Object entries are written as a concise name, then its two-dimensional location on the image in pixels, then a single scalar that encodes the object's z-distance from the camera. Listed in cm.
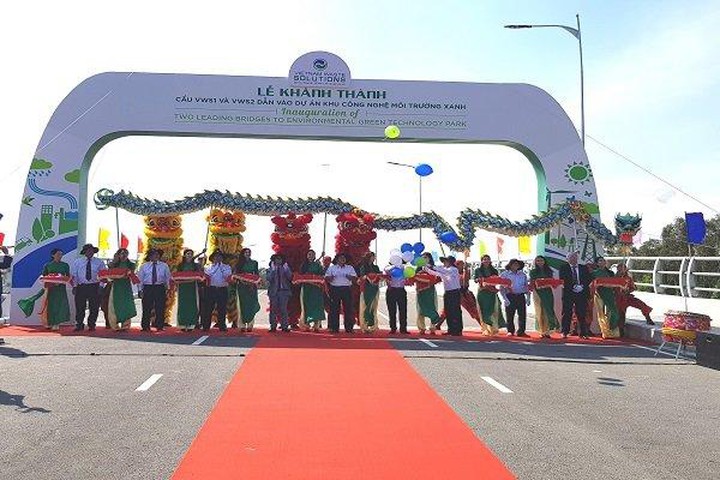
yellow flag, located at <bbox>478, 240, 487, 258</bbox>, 3926
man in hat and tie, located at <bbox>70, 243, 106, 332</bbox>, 1471
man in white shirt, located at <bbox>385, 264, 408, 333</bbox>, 1528
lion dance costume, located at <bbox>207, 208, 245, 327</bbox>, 1578
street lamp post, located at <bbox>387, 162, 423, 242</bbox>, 3367
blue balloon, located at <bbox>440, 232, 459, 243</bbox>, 1586
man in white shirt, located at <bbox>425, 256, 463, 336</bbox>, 1507
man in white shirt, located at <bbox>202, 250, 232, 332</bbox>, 1492
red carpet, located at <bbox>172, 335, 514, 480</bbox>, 492
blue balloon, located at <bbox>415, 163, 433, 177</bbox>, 1623
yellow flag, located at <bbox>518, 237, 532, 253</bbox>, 2948
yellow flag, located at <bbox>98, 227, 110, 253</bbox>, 4383
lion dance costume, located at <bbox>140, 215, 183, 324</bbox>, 1625
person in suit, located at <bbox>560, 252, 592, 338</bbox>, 1505
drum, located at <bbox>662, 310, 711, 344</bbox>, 1147
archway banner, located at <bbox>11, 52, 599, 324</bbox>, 1617
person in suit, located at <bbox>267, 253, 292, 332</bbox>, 1496
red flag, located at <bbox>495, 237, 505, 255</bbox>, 4027
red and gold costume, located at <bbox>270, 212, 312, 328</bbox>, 1574
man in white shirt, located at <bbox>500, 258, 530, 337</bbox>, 1526
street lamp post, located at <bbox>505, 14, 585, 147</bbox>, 2006
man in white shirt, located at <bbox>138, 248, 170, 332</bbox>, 1480
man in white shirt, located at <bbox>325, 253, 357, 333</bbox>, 1505
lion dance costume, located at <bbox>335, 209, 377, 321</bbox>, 1591
